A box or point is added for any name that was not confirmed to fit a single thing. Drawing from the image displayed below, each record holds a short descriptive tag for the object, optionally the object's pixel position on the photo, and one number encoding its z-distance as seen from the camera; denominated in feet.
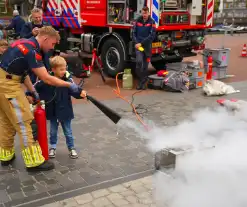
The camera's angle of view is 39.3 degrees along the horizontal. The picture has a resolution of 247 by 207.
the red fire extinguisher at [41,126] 14.14
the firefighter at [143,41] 26.99
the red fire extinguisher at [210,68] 29.73
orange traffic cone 49.09
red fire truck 29.68
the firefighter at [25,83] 12.75
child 14.34
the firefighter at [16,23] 42.70
